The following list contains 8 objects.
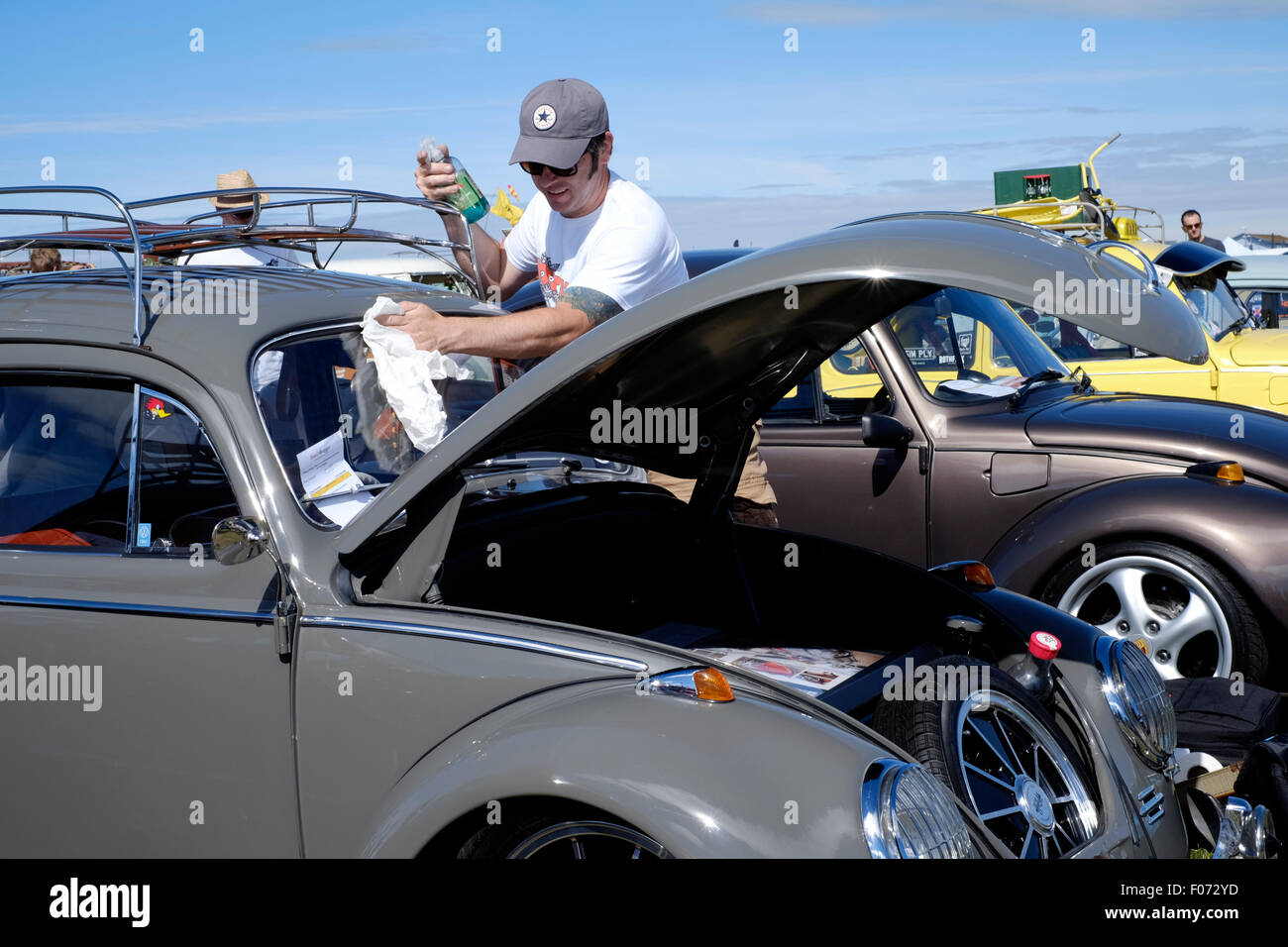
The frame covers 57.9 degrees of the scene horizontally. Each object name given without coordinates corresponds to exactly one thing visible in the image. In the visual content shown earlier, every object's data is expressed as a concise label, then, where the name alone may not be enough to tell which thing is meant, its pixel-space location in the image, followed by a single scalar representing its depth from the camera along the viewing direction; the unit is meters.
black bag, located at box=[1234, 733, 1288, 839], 2.94
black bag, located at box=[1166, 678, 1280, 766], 3.71
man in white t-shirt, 3.23
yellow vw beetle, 7.63
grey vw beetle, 2.23
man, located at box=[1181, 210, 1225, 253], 13.71
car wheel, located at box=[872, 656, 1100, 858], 2.61
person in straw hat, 4.57
